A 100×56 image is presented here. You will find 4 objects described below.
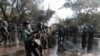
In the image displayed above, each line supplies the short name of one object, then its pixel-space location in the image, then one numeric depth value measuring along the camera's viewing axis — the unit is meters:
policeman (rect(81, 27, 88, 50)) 4.89
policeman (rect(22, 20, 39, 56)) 2.05
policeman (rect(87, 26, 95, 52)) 4.36
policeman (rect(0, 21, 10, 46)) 4.79
